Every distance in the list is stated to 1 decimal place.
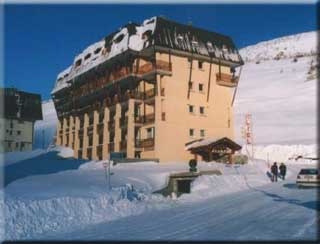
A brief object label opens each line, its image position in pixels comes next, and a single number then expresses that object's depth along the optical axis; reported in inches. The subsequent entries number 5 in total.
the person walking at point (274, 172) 1493.6
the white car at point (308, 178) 1234.2
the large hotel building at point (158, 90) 1973.4
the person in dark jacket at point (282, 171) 1552.7
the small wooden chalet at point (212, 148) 1936.5
